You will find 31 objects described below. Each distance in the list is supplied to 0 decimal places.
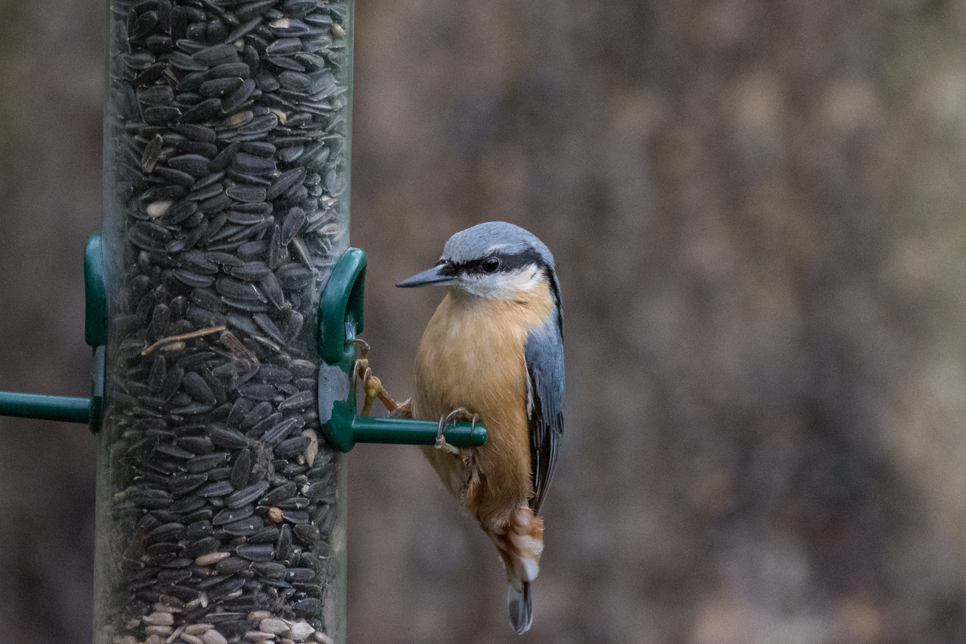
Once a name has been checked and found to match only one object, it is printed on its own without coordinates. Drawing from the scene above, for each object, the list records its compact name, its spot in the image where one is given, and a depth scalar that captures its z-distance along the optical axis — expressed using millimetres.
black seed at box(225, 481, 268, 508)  6652
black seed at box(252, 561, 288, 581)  6699
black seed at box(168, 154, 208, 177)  6594
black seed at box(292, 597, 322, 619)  6828
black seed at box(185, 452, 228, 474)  6629
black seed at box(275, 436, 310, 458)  6824
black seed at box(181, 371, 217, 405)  6652
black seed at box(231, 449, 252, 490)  6668
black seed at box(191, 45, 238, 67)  6484
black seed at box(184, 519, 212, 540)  6590
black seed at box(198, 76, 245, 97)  6512
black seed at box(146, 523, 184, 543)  6598
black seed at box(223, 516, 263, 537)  6633
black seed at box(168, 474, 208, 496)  6609
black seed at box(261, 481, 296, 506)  6766
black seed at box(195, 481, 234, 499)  6617
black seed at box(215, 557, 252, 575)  6613
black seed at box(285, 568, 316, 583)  6801
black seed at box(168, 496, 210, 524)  6609
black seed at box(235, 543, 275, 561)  6668
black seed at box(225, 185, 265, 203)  6660
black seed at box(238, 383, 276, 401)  6727
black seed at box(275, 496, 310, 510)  6824
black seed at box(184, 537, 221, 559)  6590
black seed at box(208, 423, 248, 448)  6656
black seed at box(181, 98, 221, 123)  6535
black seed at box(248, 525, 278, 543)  6703
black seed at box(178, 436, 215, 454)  6637
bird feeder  6582
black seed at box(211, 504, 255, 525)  6613
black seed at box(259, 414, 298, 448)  6773
